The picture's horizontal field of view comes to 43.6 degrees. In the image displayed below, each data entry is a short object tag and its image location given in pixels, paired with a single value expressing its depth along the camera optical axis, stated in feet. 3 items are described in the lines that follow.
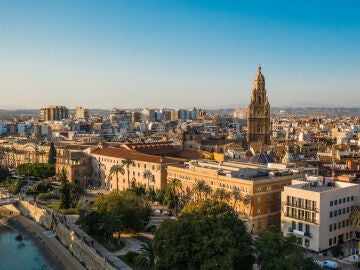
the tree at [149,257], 165.68
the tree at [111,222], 202.18
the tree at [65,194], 274.57
